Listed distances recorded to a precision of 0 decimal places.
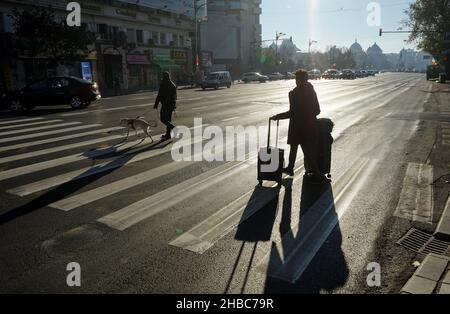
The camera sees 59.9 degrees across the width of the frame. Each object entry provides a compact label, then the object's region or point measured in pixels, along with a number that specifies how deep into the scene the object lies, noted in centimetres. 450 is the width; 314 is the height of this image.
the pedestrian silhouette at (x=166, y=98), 1120
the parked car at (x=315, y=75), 7657
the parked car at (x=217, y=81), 3878
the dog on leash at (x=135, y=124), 1069
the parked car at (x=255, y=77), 6266
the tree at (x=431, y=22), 5565
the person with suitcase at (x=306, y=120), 681
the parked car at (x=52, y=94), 1847
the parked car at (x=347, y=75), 7338
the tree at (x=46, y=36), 2880
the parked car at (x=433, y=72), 6588
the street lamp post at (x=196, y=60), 4870
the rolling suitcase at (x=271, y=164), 662
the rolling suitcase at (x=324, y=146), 702
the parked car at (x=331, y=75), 7625
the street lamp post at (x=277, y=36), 8241
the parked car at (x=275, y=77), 7321
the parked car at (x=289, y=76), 7539
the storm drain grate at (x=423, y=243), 450
